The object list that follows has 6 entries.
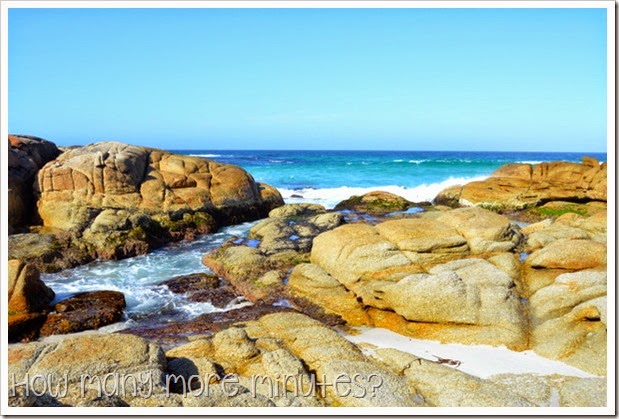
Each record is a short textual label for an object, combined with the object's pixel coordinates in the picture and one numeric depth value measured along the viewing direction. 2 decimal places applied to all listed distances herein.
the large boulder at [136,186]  20.39
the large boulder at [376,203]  26.97
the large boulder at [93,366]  6.38
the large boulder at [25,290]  11.34
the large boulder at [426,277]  10.41
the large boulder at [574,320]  8.80
